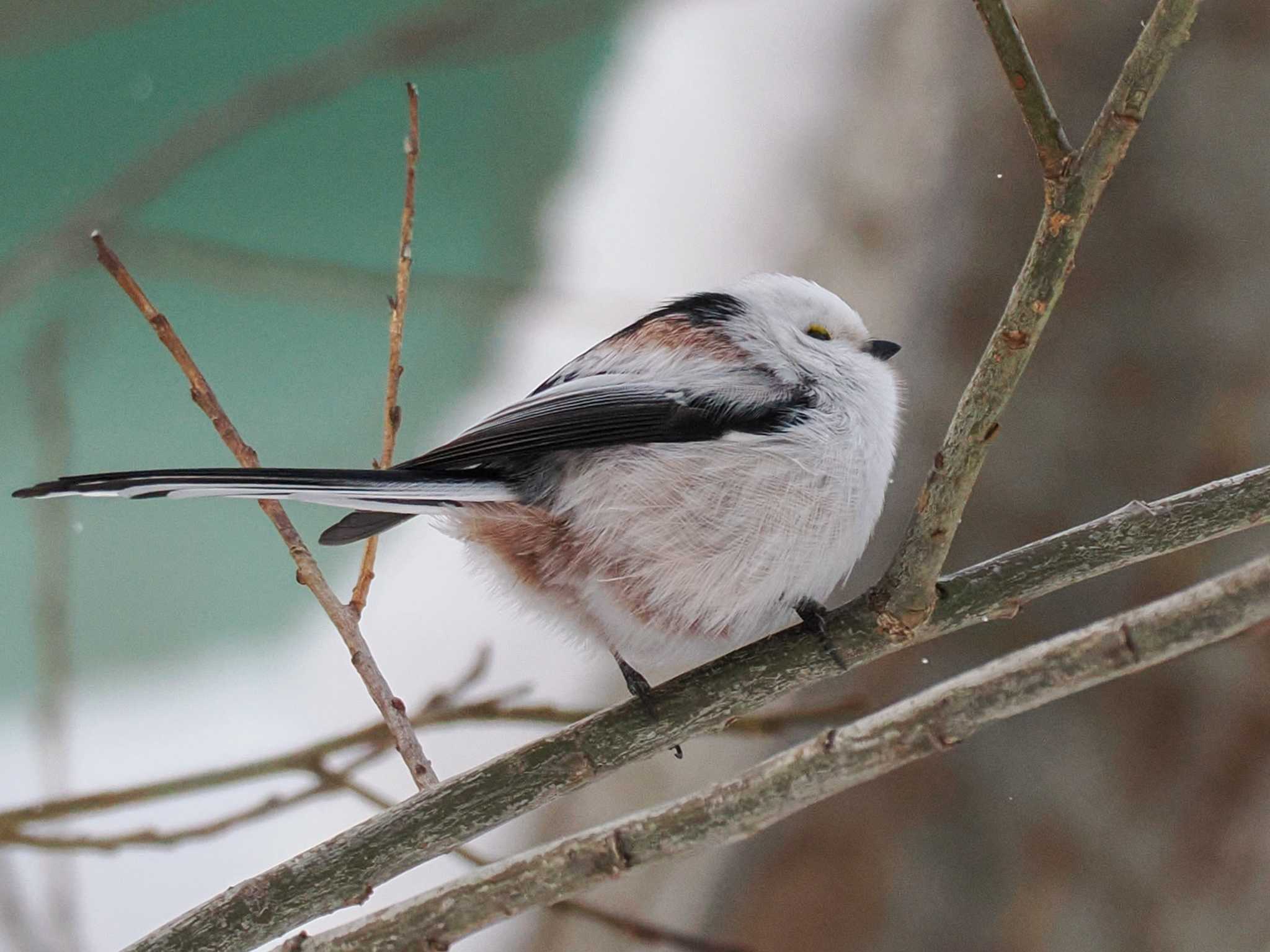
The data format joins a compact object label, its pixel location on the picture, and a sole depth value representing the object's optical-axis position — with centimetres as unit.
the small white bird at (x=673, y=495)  232
